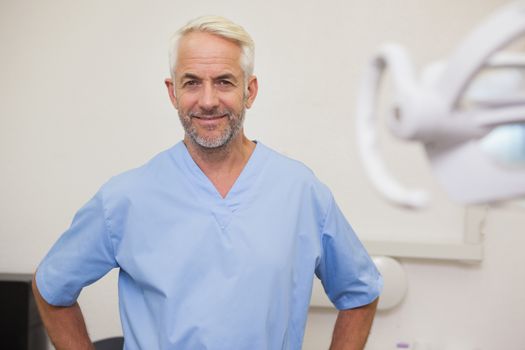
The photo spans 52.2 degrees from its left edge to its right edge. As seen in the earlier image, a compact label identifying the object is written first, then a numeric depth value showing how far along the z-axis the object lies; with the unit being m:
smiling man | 1.08
